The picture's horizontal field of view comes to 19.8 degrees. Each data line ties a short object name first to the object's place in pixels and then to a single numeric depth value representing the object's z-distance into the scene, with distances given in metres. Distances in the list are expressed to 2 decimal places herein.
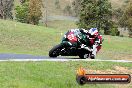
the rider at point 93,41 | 20.72
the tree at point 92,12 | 86.75
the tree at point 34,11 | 113.31
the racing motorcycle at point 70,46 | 20.56
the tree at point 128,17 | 98.07
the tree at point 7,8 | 138.89
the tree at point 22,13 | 118.06
